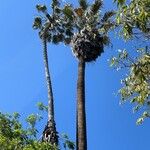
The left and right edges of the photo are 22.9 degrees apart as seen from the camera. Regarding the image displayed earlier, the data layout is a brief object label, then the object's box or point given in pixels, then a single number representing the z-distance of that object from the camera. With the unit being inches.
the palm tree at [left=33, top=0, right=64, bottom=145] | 1131.0
